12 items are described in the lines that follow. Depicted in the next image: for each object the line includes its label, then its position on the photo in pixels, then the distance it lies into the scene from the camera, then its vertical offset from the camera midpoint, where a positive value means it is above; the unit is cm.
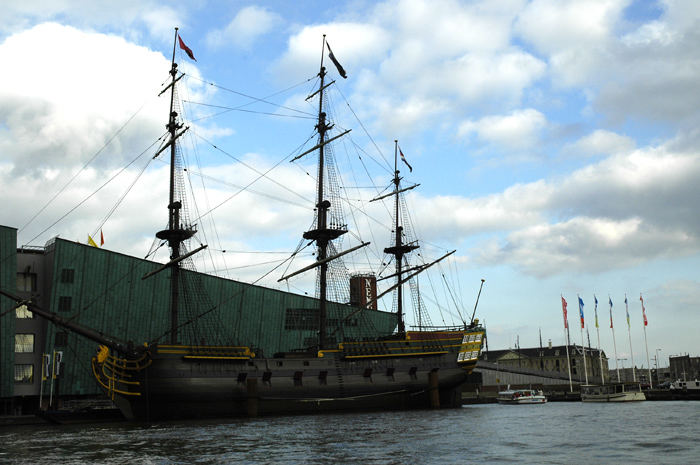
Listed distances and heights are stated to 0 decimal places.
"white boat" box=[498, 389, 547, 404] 8994 -441
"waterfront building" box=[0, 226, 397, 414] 6212 +624
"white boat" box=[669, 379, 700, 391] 8650 -332
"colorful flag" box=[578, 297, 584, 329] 9100 +744
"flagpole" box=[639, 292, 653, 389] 9450 +570
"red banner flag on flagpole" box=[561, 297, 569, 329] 8951 +718
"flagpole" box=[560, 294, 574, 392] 8959 +682
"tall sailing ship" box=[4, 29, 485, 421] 5194 +47
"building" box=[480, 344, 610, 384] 15962 +104
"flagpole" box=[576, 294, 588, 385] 9100 +744
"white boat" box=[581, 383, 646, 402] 7981 -375
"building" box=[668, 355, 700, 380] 17538 -167
